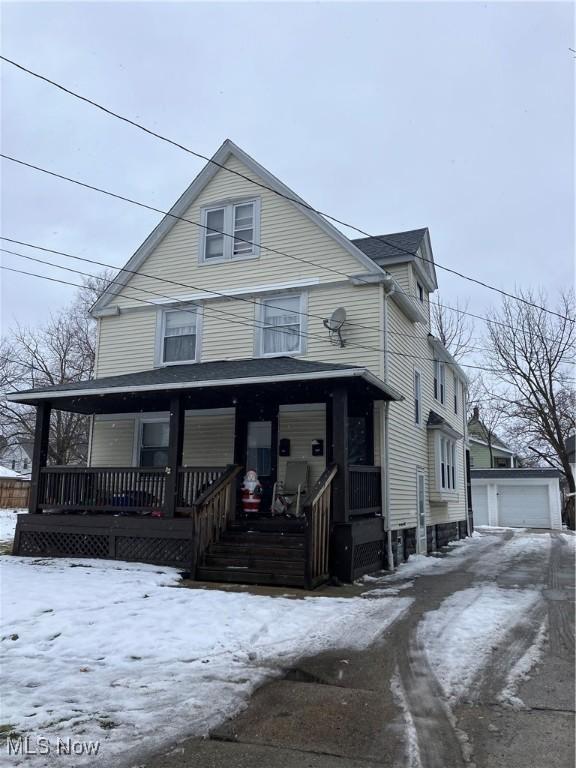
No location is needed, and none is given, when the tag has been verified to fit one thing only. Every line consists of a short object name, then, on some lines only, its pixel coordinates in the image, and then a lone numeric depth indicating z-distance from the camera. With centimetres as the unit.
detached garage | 3036
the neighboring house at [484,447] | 4030
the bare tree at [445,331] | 3362
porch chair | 1157
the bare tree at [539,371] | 2977
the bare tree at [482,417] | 3803
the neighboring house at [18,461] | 5781
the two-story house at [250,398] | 997
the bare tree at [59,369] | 2867
